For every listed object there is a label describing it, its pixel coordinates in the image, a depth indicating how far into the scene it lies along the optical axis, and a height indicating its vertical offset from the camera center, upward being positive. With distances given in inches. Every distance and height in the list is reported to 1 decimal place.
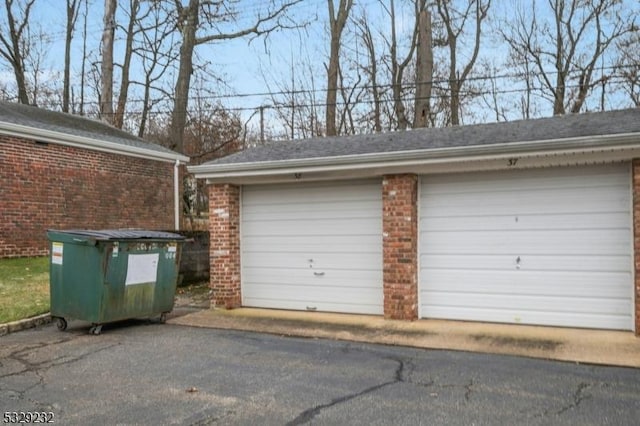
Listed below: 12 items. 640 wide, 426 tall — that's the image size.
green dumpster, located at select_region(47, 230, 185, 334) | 281.9 -22.5
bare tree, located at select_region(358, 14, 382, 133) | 920.9 +311.8
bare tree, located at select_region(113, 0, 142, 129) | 924.6 +314.3
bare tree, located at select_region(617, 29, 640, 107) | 743.7 +233.7
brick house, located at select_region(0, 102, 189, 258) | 471.8 +56.0
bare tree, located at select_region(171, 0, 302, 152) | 805.9 +317.9
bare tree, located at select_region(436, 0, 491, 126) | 852.0 +328.6
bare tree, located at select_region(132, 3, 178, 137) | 918.4 +311.2
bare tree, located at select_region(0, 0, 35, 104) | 987.9 +346.9
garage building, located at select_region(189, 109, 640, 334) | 271.0 +6.9
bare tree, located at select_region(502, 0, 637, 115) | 789.2 +280.8
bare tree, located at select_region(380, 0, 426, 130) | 797.2 +285.7
